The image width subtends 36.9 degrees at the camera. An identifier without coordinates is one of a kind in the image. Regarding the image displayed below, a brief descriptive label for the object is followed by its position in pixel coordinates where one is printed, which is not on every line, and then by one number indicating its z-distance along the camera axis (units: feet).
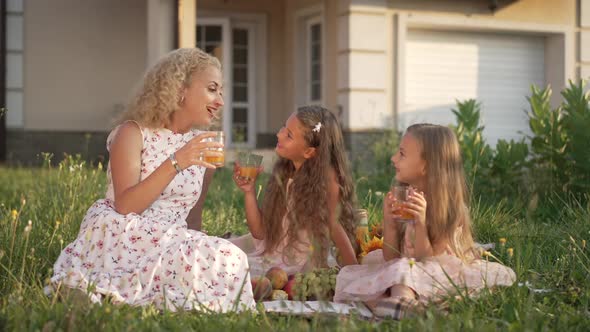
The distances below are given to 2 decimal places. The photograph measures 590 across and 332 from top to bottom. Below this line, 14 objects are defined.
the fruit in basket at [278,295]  13.75
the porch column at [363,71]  37.40
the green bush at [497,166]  23.56
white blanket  11.71
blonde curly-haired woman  12.49
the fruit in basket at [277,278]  14.33
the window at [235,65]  43.80
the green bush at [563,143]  21.57
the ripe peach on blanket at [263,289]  13.63
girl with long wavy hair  14.88
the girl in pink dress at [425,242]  12.57
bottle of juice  15.80
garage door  40.83
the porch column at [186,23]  34.94
